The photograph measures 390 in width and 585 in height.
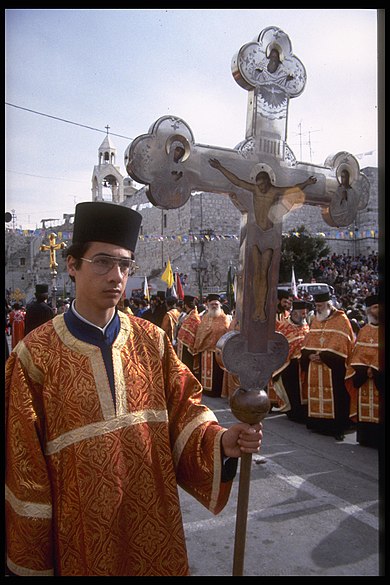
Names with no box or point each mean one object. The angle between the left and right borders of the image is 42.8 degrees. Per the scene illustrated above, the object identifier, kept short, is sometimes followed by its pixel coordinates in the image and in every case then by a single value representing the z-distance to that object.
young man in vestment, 1.86
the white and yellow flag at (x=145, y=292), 16.17
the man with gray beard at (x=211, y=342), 9.73
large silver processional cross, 1.99
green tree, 32.22
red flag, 14.97
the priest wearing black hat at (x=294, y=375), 7.66
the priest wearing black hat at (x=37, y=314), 7.00
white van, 22.23
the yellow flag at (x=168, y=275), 14.02
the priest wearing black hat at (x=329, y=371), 6.75
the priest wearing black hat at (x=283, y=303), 8.57
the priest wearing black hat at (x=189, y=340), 10.27
